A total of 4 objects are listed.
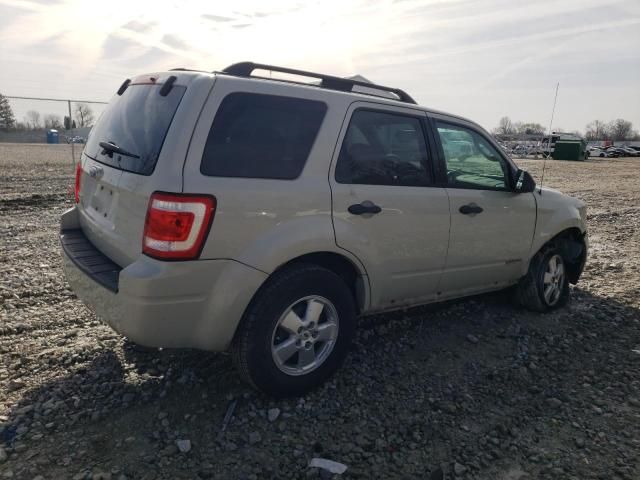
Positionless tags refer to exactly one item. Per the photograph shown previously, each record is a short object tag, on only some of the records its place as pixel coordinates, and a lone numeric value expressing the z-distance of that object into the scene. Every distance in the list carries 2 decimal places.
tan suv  2.62
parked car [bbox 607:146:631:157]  61.67
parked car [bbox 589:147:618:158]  59.97
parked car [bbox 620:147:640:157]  64.12
